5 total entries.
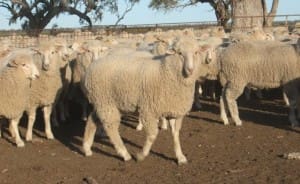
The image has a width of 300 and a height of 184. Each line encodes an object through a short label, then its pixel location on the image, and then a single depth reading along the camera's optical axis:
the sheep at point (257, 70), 9.94
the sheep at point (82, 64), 10.48
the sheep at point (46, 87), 9.88
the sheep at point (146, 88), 7.44
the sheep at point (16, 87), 9.16
